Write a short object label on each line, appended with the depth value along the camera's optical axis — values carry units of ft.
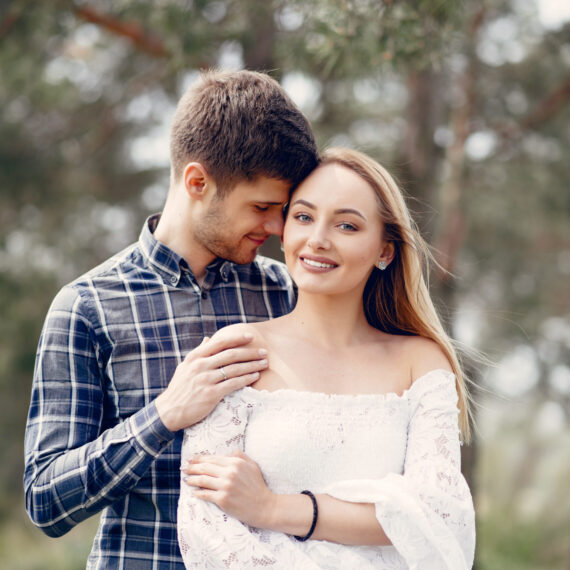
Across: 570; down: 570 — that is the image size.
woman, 6.27
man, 6.64
